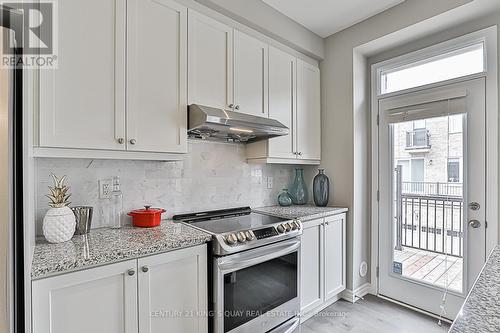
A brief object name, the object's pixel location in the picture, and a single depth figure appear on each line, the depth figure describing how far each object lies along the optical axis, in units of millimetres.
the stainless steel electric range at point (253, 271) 1583
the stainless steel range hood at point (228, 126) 1798
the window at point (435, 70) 2205
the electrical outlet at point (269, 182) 2840
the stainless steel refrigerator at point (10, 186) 912
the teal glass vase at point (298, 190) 2957
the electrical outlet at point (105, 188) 1764
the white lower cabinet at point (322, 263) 2246
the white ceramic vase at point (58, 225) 1356
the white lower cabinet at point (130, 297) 1102
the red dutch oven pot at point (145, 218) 1769
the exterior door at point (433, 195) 2162
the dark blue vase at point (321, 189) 2814
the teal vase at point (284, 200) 2844
